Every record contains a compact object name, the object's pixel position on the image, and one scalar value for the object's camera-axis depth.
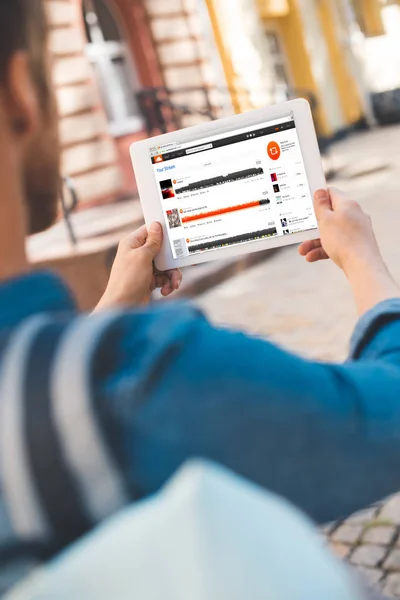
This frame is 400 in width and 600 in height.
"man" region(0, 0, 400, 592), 0.44
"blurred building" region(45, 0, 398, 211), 7.42
